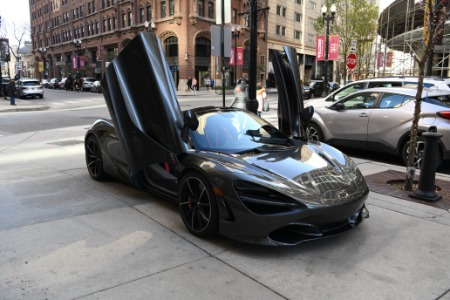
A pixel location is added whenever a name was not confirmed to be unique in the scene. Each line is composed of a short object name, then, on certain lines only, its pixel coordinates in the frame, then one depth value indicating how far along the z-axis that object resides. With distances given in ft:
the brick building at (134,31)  156.87
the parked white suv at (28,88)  102.73
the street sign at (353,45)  71.99
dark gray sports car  11.59
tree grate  17.62
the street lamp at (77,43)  193.20
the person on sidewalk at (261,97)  43.57
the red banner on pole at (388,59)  108.37
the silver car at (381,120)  23.25
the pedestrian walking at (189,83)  150.02
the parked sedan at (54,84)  175.87
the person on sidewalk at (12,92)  79.00
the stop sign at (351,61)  63.21
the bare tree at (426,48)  18.21
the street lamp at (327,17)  79.41
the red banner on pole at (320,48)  92.99
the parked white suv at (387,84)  32.38
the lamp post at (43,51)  253.77
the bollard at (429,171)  17.07
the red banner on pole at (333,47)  83.46
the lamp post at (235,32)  137.51
